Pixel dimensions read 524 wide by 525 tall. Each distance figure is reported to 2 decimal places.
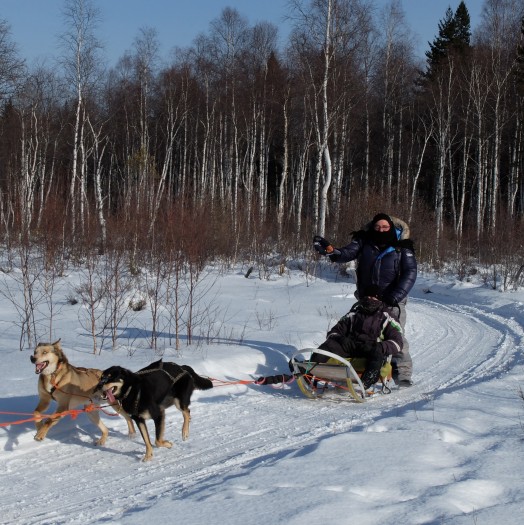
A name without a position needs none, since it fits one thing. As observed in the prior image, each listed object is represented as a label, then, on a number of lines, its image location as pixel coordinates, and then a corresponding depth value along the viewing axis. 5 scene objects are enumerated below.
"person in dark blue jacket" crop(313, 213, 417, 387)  7.41
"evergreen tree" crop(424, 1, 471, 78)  36.56
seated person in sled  6.54
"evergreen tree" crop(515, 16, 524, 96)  26.55
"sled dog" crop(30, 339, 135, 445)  5.12
